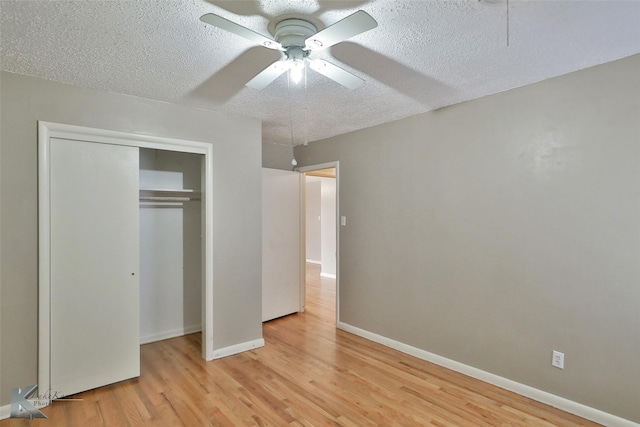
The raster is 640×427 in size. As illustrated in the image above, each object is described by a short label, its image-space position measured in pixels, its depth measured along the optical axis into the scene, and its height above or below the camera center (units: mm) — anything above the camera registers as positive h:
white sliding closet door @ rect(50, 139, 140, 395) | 2588 -404
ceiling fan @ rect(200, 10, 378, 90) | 1489 +885
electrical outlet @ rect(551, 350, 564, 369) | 2471 -1110
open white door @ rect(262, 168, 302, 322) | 4484 -405
